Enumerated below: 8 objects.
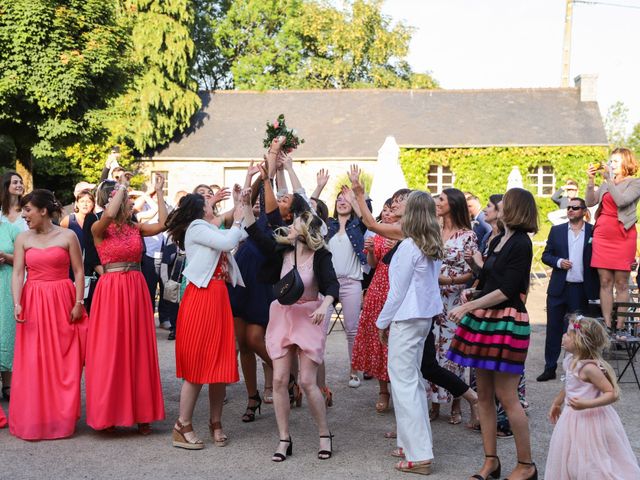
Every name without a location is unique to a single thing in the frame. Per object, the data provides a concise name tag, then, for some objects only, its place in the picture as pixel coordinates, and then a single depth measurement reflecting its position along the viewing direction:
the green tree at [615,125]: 52.09
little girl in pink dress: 4.27
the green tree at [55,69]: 19.39
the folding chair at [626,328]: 7.70
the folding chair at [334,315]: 12.55
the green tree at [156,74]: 31.20
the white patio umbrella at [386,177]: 13.46
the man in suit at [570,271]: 8.17
